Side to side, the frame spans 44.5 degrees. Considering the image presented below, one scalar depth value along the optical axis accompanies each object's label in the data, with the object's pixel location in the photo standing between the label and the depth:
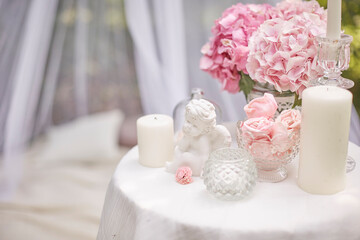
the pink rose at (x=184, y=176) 1.04
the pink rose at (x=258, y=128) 0.98
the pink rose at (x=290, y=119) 1.01
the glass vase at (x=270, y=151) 0.99
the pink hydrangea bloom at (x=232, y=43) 1.21
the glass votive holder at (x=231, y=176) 0.94
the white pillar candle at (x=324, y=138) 0.91
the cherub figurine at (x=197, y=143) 1.04
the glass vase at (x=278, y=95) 1.22
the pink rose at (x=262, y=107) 1.03
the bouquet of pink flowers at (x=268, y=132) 0.98
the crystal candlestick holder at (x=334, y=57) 1.00
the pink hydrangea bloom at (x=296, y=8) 1.20
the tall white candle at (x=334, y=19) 1.00
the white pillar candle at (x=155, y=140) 1.12
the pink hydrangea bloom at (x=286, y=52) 1.09
